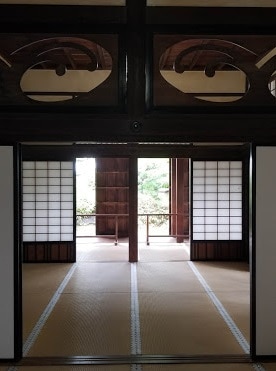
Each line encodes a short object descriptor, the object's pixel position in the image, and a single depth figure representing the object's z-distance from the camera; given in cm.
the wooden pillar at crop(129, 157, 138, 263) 758
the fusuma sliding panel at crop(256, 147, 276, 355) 334
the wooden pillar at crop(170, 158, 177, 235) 1042
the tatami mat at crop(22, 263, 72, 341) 449
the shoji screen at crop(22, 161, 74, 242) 777
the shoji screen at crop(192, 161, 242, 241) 791
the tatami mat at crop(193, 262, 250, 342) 446
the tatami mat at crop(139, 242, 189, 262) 793
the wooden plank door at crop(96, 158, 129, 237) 1089
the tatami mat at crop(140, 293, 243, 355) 357
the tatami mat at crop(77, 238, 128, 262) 794
